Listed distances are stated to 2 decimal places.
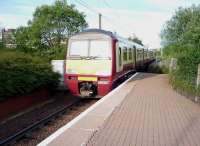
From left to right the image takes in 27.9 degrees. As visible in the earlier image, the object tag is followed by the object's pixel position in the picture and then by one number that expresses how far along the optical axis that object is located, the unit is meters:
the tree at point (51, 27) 32.69
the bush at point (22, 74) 15.24
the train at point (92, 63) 17.98
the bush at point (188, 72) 14.88
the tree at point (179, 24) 21.90
